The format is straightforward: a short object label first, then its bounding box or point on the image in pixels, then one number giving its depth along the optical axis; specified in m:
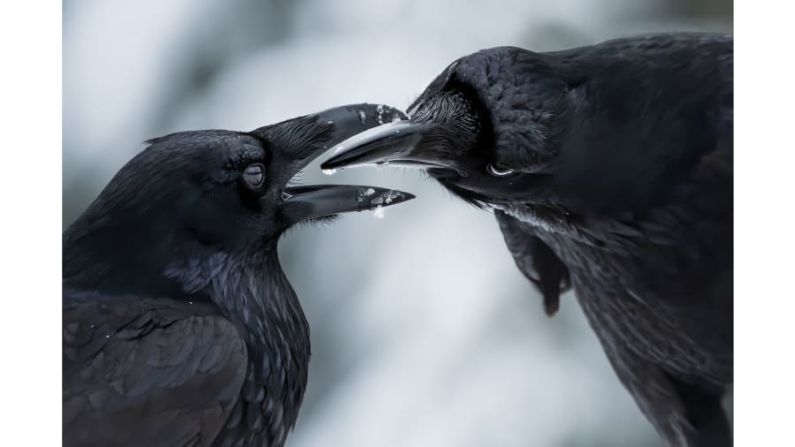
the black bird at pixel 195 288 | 4.88
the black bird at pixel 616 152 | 4.91
